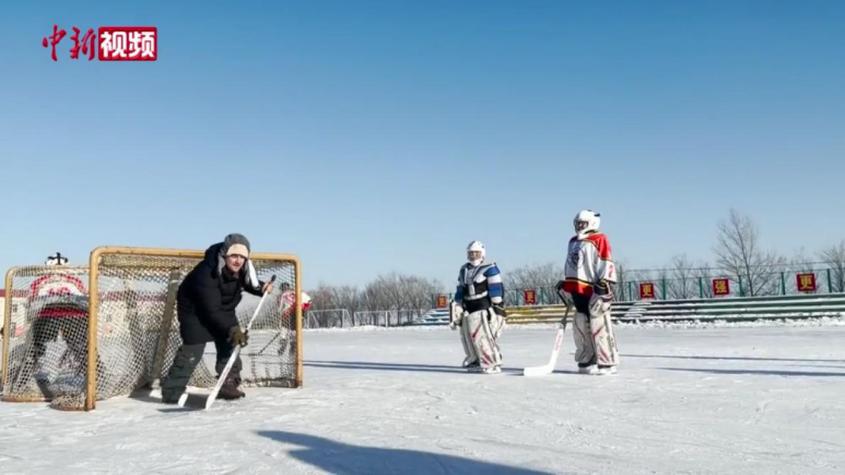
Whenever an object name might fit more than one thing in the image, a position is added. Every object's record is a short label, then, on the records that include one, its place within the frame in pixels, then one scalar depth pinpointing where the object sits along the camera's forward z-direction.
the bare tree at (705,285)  25.05
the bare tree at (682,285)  25.66
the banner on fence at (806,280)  23.81
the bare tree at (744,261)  36.75
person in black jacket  5.49
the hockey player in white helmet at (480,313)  7.39
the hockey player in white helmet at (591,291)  6.79
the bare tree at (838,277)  23.70
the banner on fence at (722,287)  25.28
